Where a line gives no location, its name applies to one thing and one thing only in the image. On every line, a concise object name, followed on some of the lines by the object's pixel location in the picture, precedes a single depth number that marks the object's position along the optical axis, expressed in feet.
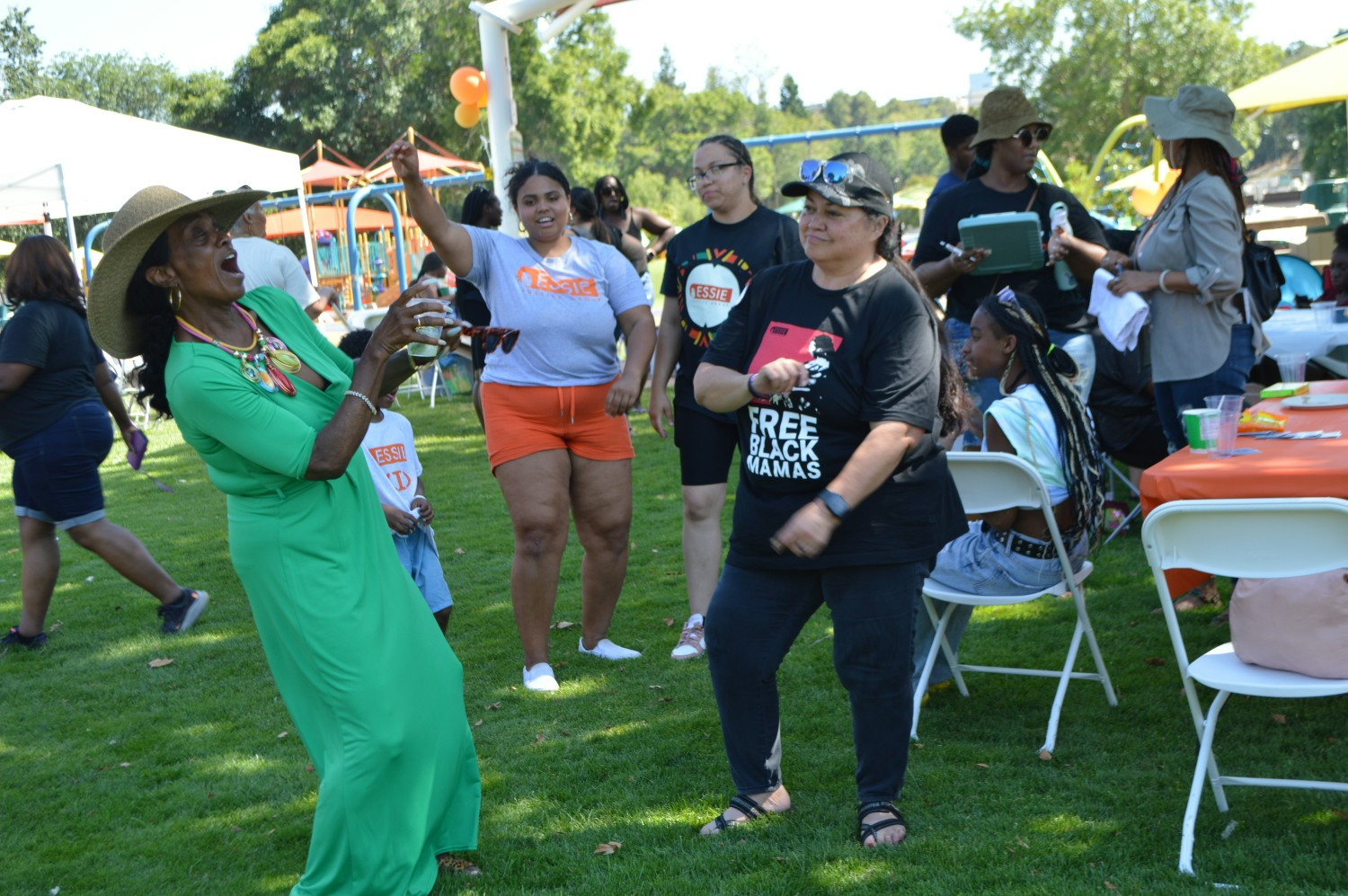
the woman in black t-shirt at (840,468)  10.40
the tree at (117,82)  175.63
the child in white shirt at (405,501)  14.78
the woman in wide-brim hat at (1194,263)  16.65
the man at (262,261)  21.72
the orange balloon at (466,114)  43.62
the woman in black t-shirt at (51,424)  19.25
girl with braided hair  13.53
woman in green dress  9.45
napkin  17.12
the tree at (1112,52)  115.85
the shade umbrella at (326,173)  89.45
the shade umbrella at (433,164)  83.66
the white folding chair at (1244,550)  9.81
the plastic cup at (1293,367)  17.29
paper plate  13.64
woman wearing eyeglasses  16.65
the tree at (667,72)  427.74
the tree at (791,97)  412.71
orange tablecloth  10.73
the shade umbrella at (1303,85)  34.35
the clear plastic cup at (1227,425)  11.77
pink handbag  10.23
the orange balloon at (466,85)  44.91
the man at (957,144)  22.74
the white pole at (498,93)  32.86
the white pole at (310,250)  61.10
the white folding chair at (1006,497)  12.96
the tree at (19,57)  167.32
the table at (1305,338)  21.29
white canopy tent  42.80
